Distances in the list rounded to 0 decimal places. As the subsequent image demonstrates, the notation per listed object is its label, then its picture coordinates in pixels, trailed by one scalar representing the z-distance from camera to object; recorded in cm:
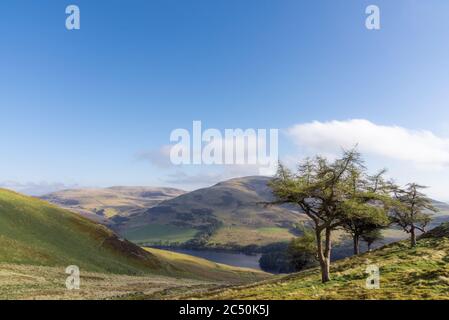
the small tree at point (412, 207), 5469
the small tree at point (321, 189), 3500
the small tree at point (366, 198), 3491
